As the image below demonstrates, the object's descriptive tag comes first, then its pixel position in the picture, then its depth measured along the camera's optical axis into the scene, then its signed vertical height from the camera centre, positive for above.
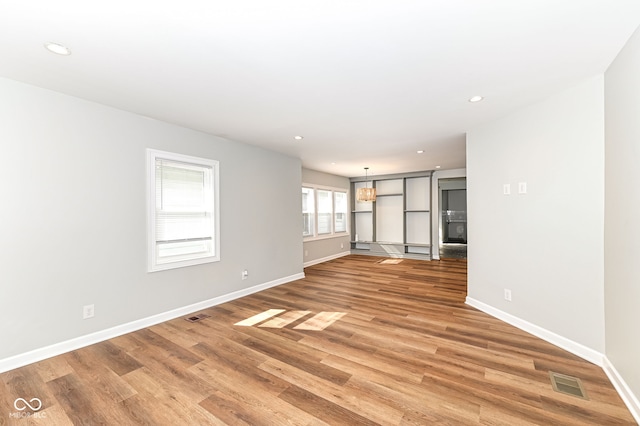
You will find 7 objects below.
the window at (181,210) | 3.40 +0.05
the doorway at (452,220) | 7.66 -0.23
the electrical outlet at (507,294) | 3.27 -1.01
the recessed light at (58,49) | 1.89 +1.20
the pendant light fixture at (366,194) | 7.55 +0.52
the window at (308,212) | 7.04 +0.02
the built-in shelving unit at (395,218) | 7.93 -0.18
